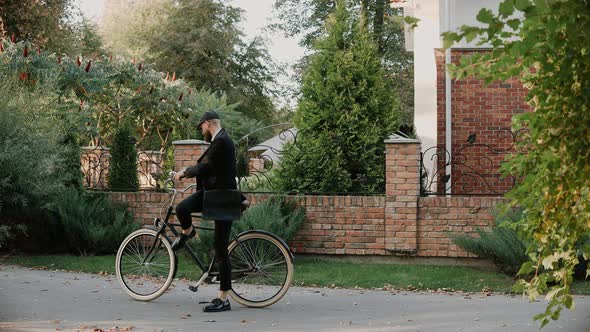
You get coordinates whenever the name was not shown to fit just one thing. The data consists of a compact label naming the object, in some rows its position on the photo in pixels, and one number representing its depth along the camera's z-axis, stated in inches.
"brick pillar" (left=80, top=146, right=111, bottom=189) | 540.8
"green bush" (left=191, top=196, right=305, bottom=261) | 428.5
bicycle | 318.3
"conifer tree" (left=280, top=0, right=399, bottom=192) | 518.9
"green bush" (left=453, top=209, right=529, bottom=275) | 396.2
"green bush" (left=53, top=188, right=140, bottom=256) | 465.1
